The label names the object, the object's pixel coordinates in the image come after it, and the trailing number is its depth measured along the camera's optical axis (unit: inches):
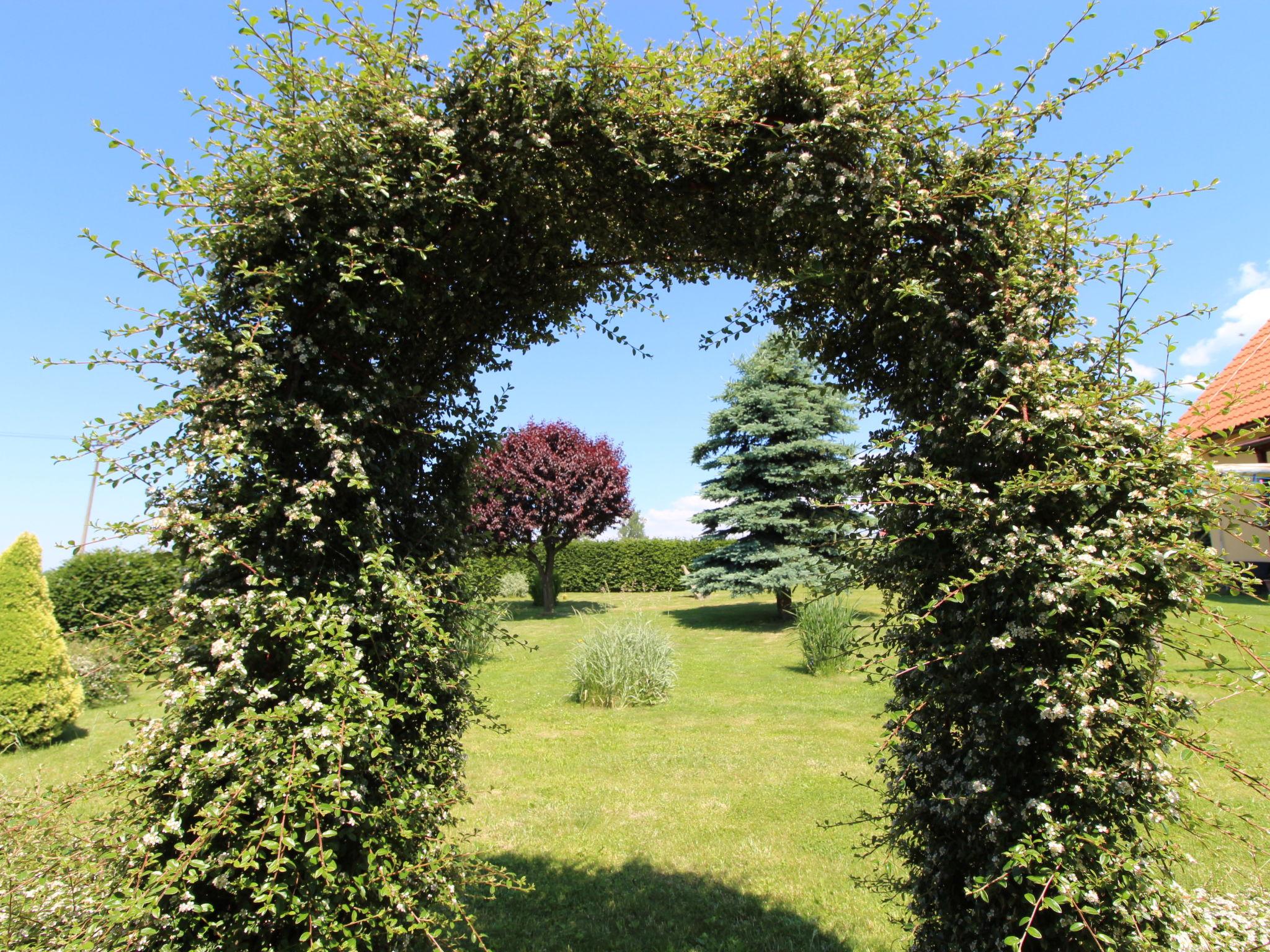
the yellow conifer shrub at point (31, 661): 296.5
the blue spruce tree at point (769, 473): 606.2
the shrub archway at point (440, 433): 77.6
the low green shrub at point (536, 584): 951.4
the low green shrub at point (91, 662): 374.3
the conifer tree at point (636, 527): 3247.8
